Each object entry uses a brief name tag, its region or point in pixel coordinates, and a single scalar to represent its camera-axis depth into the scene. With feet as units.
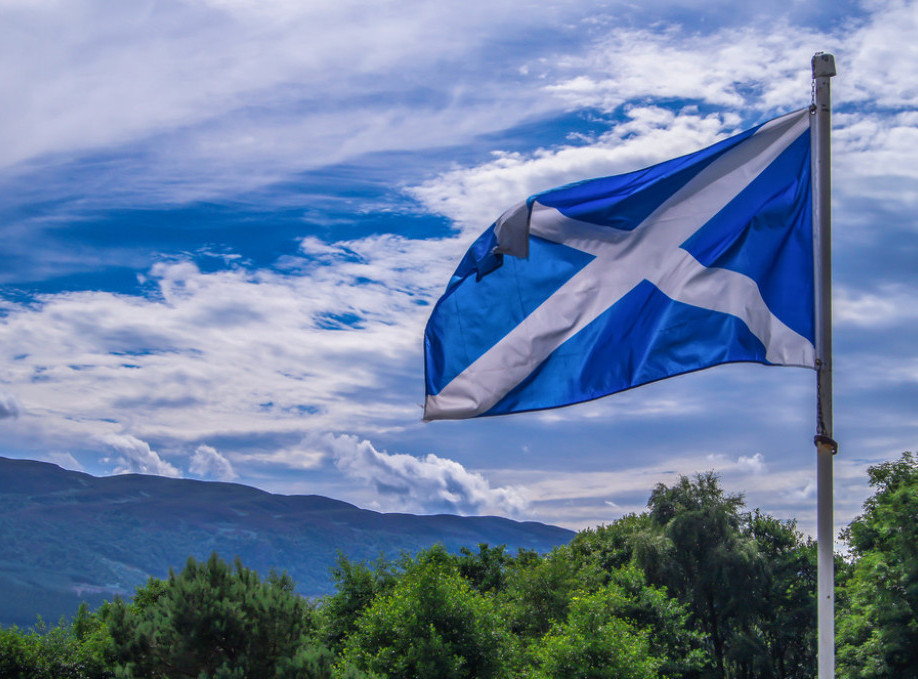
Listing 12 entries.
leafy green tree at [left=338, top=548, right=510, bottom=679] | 101.04
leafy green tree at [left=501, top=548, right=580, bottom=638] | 157.48
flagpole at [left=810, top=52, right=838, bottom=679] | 23.47
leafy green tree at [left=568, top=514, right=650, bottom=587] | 188.99
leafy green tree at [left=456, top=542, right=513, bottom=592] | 192.13
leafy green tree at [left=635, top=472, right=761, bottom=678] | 178.60
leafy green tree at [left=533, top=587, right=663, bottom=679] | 106.11
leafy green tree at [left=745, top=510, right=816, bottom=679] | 182.50
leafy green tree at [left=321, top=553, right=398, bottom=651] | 147.54
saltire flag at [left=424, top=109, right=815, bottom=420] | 27.02
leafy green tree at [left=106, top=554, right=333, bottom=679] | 67.82
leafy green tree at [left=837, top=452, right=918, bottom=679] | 124.36
